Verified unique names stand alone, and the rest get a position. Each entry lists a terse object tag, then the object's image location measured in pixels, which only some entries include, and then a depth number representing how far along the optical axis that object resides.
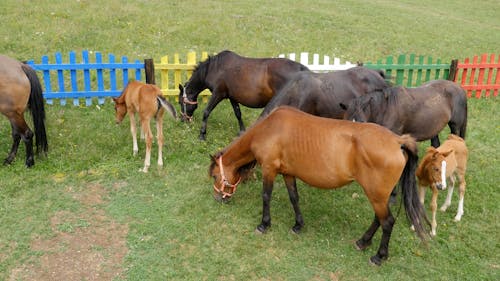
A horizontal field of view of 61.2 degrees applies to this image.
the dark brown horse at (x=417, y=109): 6.87
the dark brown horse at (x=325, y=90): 7.60
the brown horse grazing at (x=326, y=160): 5.12
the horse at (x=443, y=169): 6.05
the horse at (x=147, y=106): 7.30
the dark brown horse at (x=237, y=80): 8.71
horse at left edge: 7.05
